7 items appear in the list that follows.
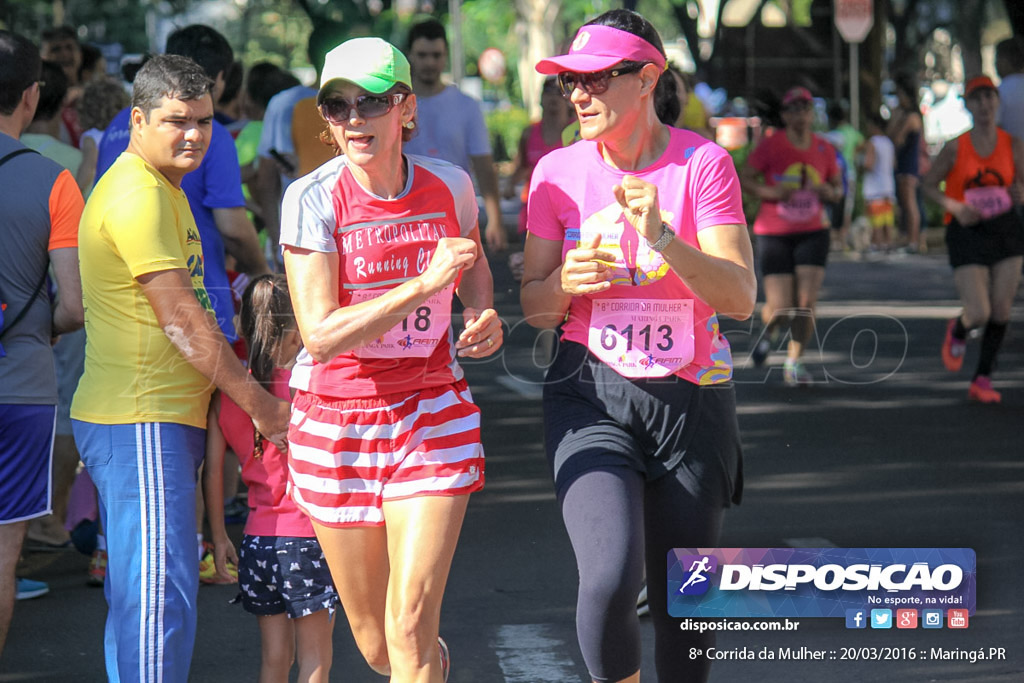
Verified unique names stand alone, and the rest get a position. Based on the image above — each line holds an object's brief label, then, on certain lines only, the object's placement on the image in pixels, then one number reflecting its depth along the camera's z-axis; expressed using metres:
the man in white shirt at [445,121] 16.83
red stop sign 42.47
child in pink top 8.34
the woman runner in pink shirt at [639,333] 7.31
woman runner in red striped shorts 7.33
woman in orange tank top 19.14
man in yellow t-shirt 7.71
